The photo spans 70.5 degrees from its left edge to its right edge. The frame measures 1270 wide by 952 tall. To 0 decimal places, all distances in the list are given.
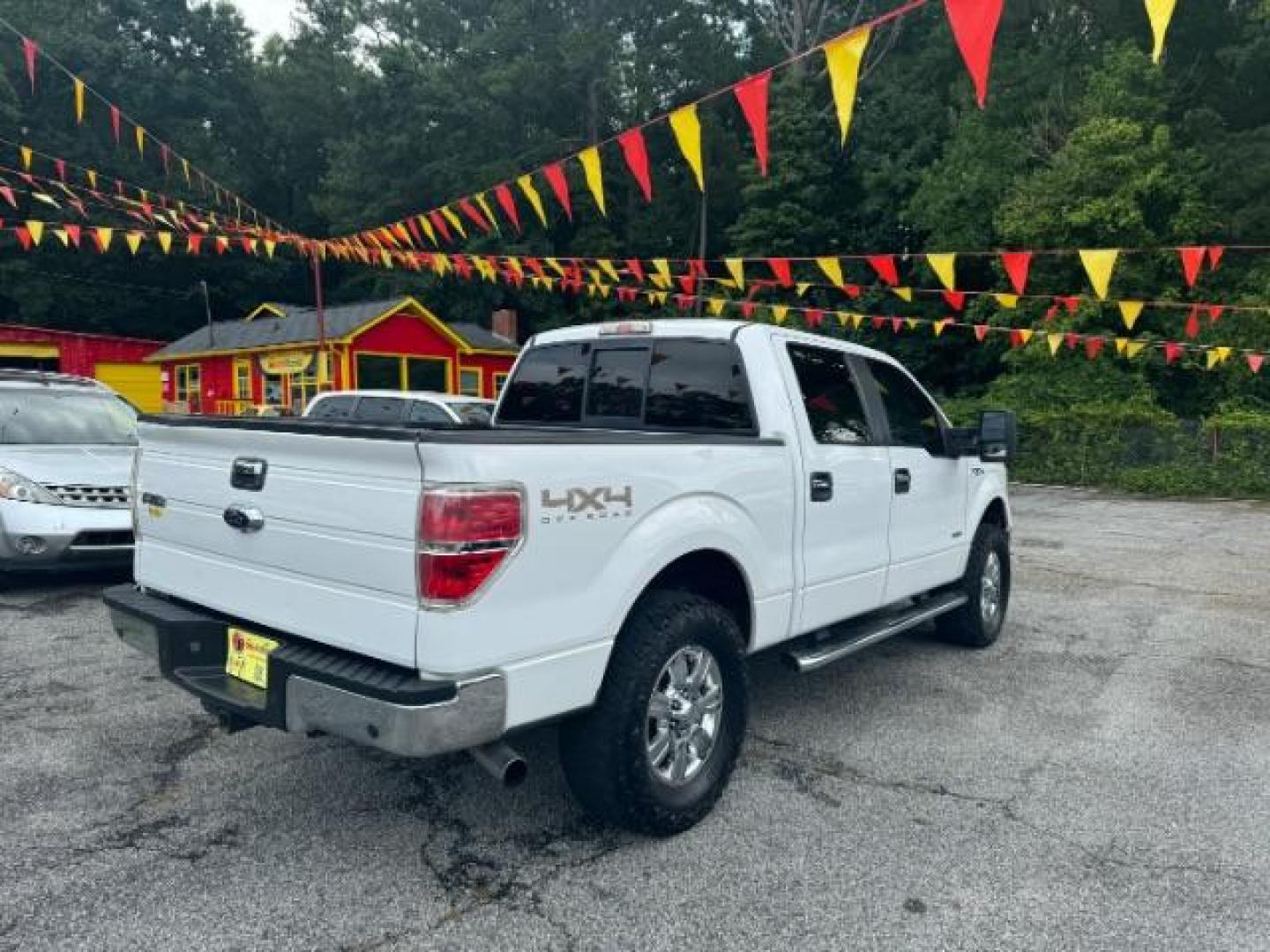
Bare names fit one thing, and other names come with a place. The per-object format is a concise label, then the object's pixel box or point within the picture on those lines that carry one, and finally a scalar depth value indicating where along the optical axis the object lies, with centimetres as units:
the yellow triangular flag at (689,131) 681
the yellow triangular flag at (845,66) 545
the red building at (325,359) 2541
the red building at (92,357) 3078
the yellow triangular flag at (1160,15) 425
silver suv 626
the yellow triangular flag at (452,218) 1214
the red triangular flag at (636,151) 763
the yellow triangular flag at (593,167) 826
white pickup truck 254
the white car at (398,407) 1189
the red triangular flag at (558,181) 909
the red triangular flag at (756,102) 634
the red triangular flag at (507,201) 1045
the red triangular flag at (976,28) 457
